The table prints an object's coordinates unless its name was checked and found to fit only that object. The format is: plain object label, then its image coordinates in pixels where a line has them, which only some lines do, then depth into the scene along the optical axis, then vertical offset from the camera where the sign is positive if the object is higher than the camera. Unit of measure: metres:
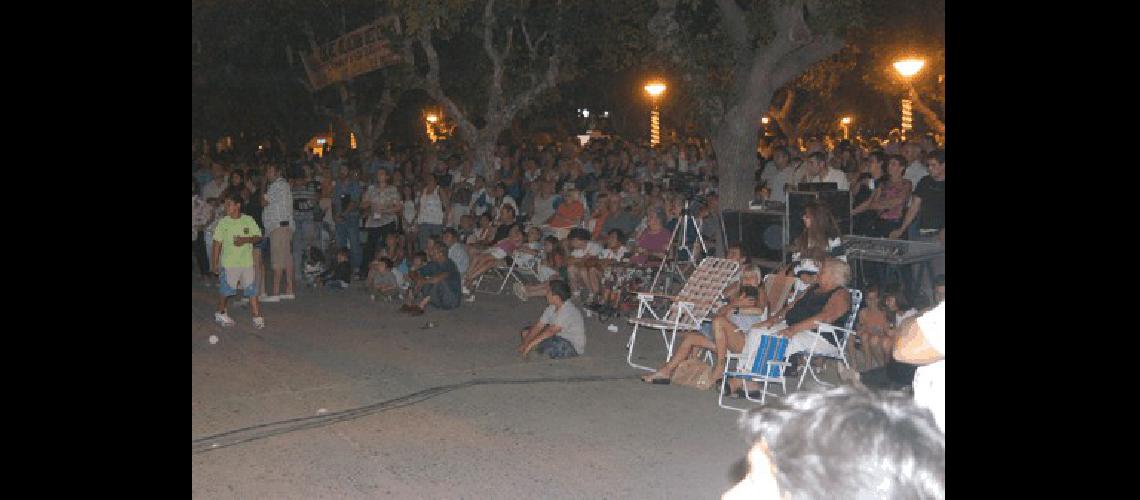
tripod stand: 12.39 +0.08
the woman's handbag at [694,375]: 8.80 -0.97
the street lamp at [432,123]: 45.47 +4.79
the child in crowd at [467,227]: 15.75 +0.26
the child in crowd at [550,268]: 13.36 -0.25
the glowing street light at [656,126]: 33.48 +3.46
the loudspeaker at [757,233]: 11.80 +0.13
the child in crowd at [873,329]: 8.82 -0.63
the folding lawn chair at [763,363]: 8.30 -0.84
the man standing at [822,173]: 12.82 +0.80
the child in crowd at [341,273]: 15.05 -0.33
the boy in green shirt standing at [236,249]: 11.81 -0.02
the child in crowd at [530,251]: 14.29 -0.06
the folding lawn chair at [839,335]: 8.45 -0.67
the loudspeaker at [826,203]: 11.07 +0.36
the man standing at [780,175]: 14.78 +0.89
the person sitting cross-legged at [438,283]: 13.02 -0.40
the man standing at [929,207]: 10.88 +0.35
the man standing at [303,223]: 15.71 +0.33
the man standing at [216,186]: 15.68 +0.82
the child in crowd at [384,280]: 13.82 -0.39
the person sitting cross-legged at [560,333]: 10.16 -0.75
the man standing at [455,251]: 14.19 -0.05
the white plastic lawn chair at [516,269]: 14.20 -0.28
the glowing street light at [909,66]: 19.19 +2.92
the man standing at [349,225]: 15.87 +0.30
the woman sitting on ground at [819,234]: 9.94 +0.09
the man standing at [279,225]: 13.76 +0.26
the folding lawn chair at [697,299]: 9.63 -0.45
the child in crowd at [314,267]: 15.34 -0.26
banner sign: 20.36 +3.46
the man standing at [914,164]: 12.41 +0.86
